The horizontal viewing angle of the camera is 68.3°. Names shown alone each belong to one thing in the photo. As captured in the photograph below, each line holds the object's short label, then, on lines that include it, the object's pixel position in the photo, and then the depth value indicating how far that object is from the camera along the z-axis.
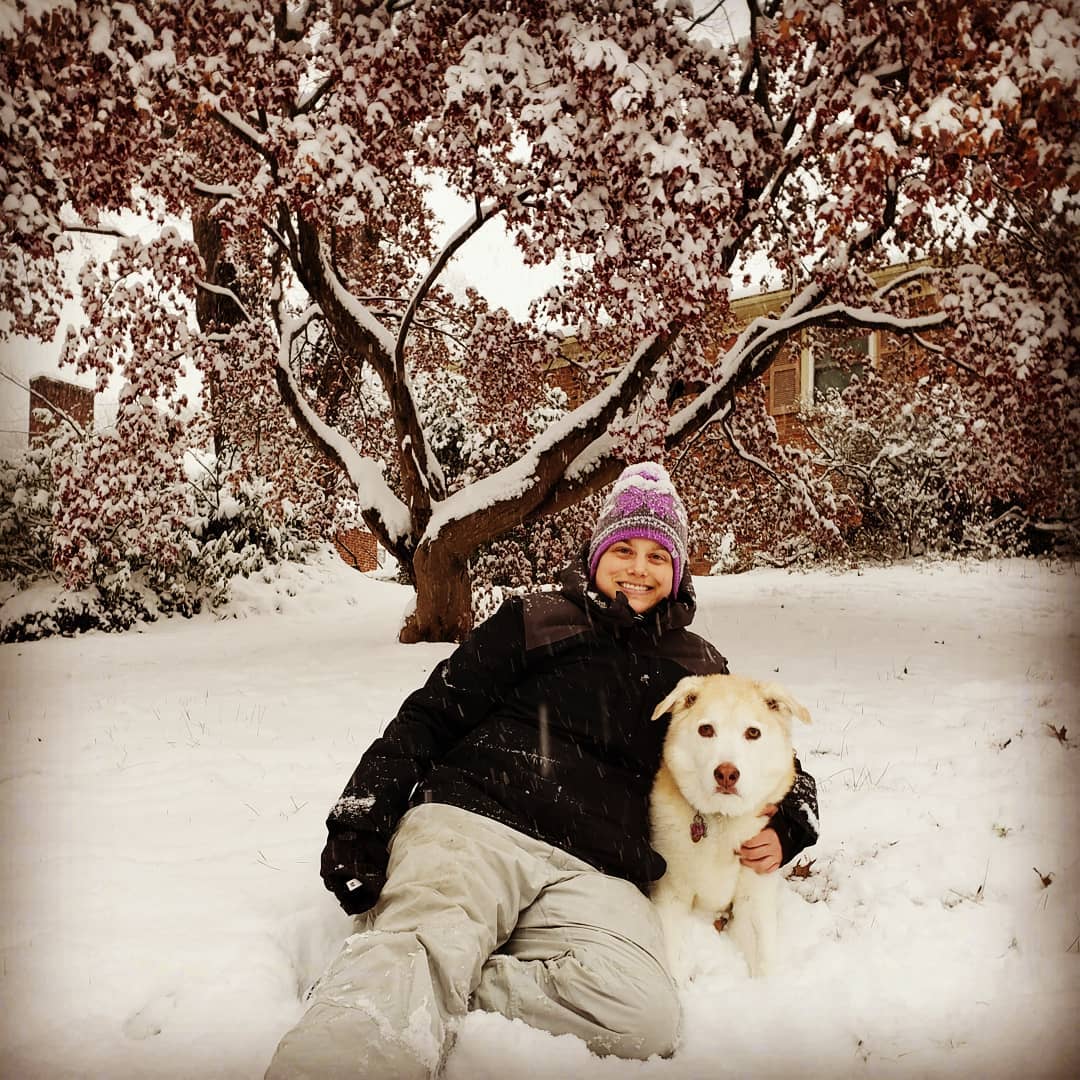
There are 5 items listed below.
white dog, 2.43
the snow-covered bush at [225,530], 11.43
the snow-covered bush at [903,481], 12.52
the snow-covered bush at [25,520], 10.39
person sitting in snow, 1.87
